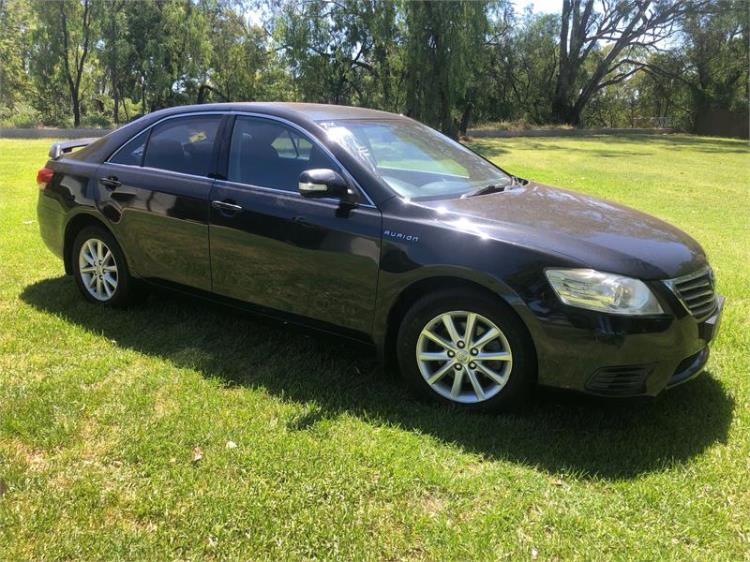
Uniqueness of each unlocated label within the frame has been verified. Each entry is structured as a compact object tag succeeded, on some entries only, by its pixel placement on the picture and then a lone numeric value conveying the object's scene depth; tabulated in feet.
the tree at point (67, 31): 108.37
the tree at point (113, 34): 112.24
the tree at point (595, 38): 137.39
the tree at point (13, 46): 135.85
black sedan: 9.68
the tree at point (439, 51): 86.58
